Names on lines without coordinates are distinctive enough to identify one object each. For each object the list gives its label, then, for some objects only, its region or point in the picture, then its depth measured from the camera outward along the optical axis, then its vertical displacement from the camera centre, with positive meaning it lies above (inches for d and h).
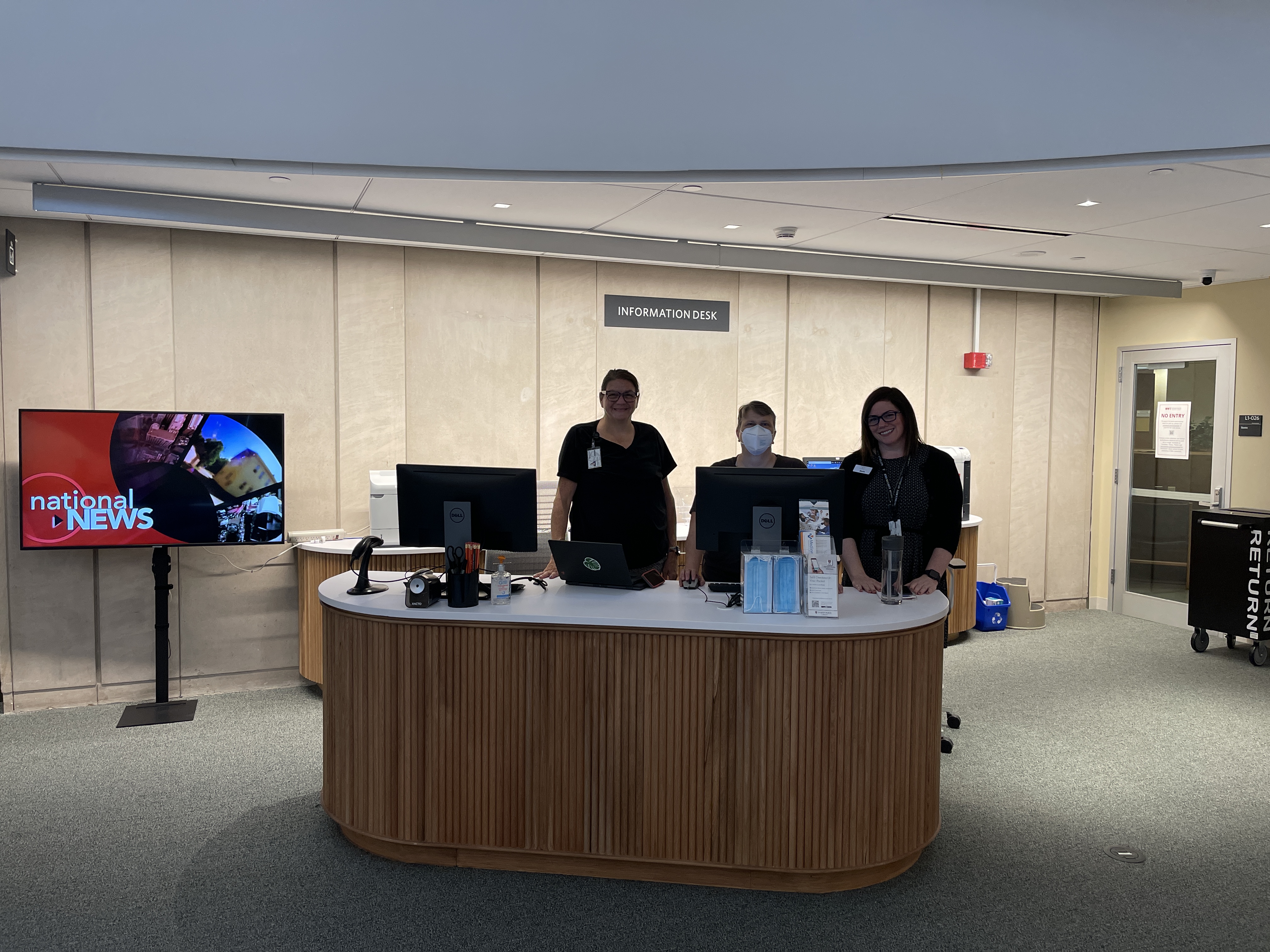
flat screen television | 199.2 -9.7
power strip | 228.7 -24.9
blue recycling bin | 299.3 -54.7
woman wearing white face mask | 156.4 -3.1
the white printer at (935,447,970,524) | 294.2 -7.1
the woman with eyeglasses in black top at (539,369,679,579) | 172.4 -9.2
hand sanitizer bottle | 138.2 -22.6
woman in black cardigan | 159.2 -9.0
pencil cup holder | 135.8 -22.4
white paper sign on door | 309.1 +5.5
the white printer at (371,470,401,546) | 218.4 -16.9
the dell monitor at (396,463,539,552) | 141.6 -10.1
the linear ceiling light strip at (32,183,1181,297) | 195.2 +51.0
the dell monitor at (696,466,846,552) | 135.3 -8.2
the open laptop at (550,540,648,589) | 142.0 -19.6
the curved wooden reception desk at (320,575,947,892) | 127.7 -42.9
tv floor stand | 206.5 -57.0
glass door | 299.3 -5.6
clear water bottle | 137.3 -19.2
